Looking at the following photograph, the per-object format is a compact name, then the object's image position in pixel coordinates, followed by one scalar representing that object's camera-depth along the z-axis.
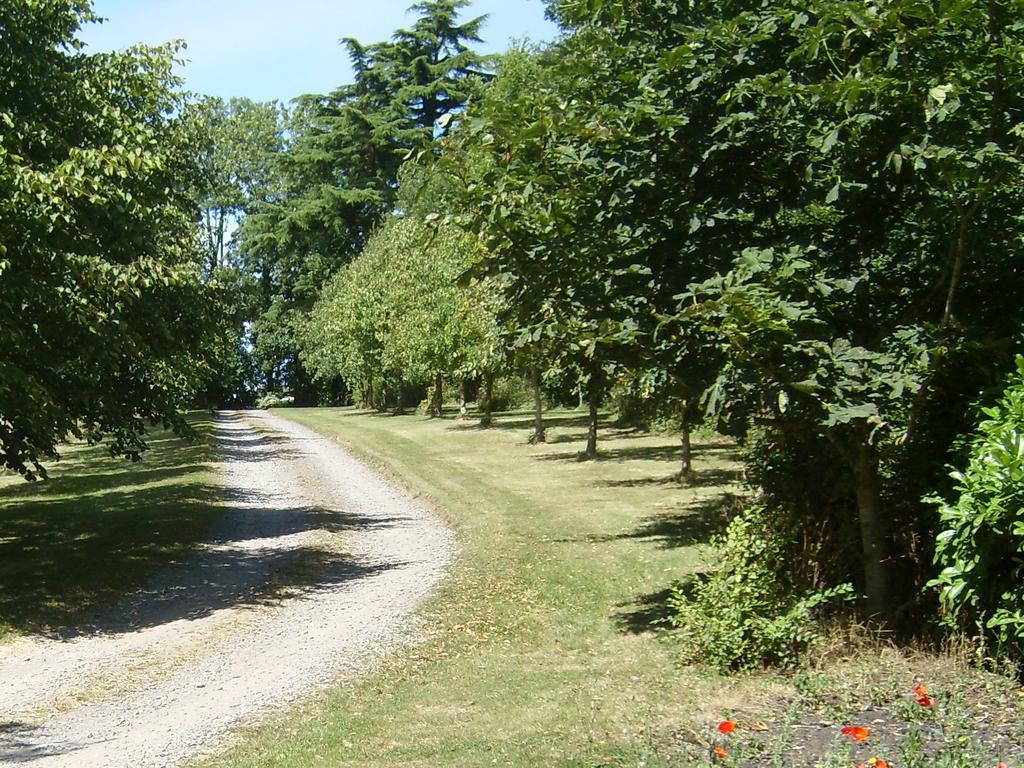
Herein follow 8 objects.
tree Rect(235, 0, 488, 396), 56.28
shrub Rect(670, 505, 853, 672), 7.34
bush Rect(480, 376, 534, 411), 44.91
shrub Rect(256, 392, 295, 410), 66.38
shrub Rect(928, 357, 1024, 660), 5.49
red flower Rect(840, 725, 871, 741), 4.55
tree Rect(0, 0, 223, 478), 10.07
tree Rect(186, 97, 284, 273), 60.25
